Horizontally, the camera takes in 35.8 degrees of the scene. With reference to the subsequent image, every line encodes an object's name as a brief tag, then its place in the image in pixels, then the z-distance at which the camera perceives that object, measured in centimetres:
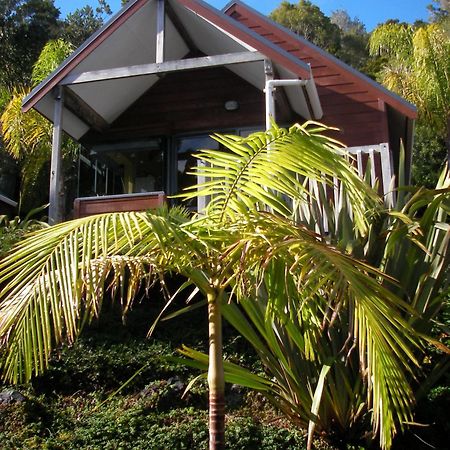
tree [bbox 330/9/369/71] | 4016
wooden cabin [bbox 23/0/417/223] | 1080
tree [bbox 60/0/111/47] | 2970
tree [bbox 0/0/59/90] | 2633
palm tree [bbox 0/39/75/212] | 1514
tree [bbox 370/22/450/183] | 1741
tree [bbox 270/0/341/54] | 4375
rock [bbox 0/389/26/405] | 714
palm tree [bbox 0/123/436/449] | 385
